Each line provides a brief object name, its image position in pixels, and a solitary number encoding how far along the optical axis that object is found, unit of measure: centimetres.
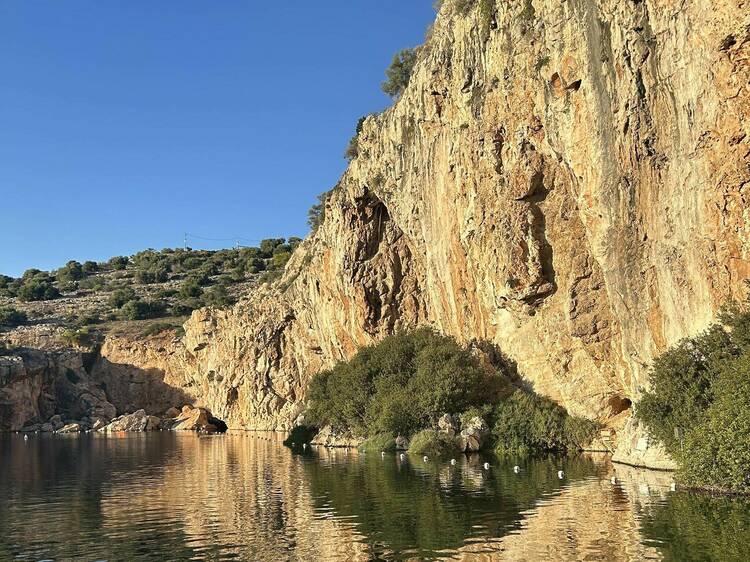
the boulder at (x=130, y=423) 9138
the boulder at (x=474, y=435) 4244
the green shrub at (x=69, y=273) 15338
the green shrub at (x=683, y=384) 2558
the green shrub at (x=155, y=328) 10875
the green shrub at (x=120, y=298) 12719
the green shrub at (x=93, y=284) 14525
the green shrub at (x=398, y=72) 6831
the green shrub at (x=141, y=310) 11900
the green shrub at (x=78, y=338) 10881
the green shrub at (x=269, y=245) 14815
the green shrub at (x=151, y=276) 14638
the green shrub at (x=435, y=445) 4200
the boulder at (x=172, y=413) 10055
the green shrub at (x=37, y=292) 13588
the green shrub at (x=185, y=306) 11944
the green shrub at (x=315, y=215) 8881
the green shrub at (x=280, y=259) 12488
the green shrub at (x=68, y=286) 14562
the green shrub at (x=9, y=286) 14371
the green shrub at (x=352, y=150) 7194
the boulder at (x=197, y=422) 9092
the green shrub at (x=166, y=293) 12938
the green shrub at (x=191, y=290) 12731
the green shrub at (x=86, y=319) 11744
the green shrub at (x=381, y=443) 4541
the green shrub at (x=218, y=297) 11118
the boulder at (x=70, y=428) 9244
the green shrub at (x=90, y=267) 16450
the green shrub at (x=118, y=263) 16712
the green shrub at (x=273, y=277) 9412
